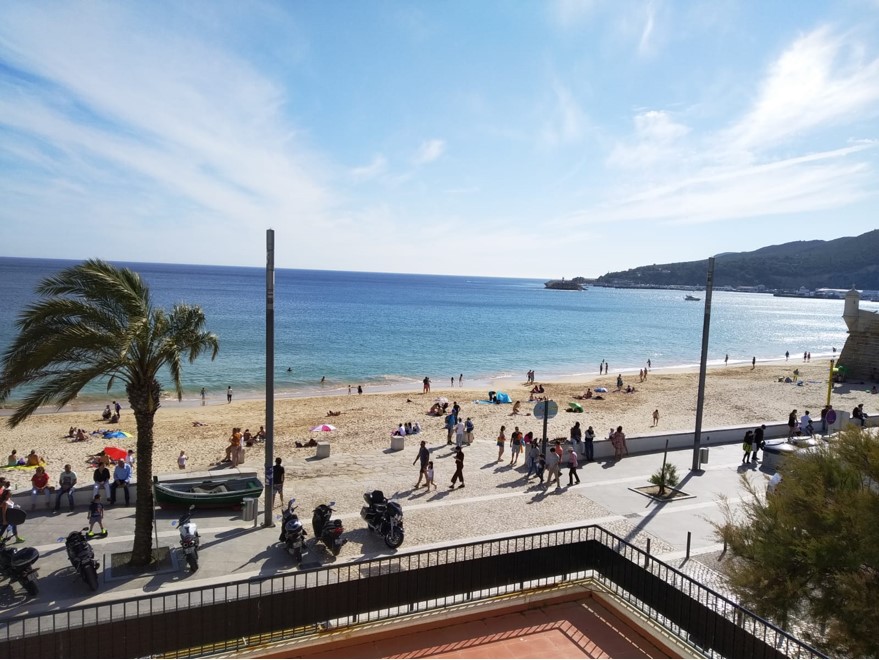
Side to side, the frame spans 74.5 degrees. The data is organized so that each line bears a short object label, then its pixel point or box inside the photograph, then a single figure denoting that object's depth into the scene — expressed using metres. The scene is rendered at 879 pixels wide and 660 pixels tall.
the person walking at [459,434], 20.22
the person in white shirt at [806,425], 20.94
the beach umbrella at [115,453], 17.59
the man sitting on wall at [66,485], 13.10
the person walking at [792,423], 20.81
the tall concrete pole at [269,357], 12.31
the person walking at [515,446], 18.36
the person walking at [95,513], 11.66
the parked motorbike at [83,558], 9.25
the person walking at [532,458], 16.95
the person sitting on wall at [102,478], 13.77
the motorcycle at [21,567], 8.99
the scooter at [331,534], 11.15
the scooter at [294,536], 10.77
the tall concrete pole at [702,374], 16.50
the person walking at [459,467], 15.40
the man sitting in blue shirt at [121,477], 13.71
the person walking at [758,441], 18.11
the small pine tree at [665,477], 14.80
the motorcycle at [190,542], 10.19
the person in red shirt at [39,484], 13.05
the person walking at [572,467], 15.80
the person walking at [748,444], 17.67
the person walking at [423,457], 15.45
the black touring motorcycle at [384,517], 11.57
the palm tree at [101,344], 9.55
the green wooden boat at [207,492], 13.37
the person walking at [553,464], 15.68
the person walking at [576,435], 18.47
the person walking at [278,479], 13.95
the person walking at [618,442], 18.30
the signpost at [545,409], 15.14
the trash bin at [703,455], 16.95
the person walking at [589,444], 17.84
